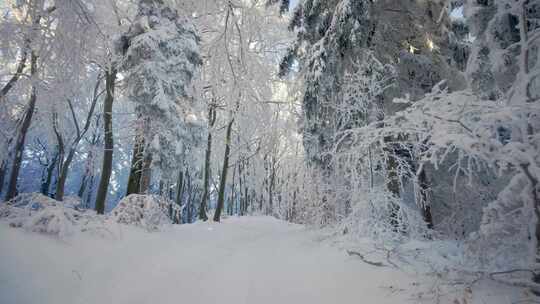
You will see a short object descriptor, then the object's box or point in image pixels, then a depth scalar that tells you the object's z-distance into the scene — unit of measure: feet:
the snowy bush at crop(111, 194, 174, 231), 24.26
